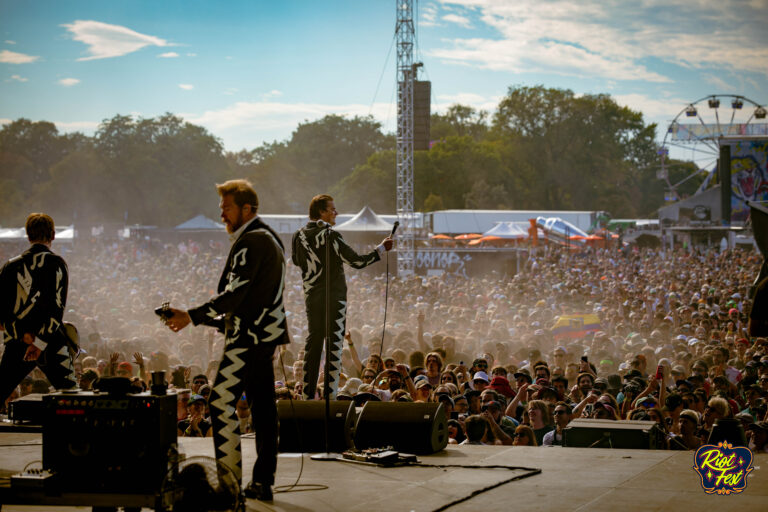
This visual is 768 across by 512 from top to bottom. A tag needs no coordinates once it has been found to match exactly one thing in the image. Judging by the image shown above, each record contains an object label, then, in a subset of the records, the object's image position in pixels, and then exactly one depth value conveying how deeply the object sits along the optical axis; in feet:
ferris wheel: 186.39
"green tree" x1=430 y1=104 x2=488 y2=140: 332.80
